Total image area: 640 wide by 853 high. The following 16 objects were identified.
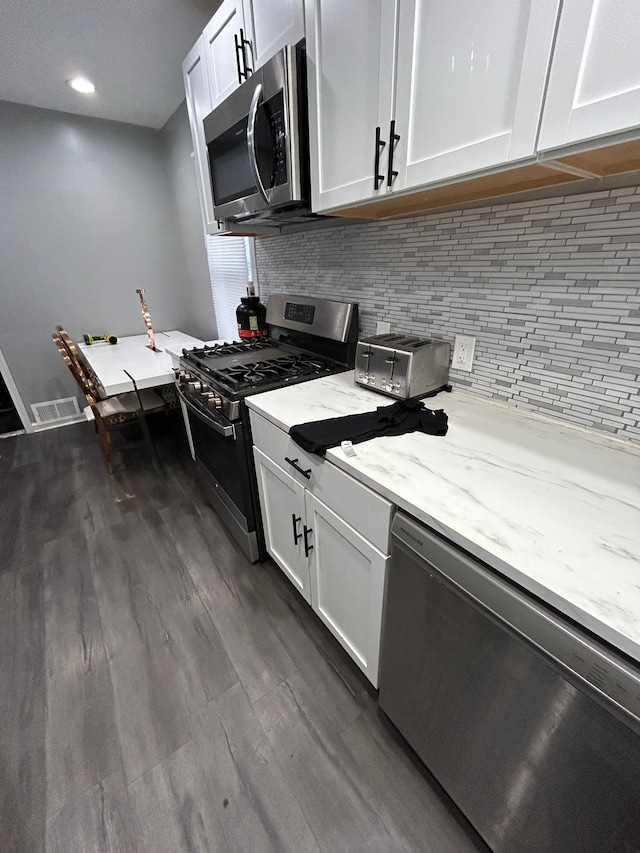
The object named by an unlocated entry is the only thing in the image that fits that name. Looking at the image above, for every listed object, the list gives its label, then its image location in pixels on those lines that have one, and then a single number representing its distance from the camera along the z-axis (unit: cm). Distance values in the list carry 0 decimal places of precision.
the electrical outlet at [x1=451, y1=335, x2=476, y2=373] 127
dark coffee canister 224
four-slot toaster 123
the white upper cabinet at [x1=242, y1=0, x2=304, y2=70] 113
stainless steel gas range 149
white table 211
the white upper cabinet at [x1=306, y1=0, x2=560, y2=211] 69
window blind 246
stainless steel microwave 117
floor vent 332
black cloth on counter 101
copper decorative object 265
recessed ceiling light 235
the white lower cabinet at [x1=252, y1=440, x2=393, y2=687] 95
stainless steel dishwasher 53
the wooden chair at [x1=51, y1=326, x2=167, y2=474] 241
